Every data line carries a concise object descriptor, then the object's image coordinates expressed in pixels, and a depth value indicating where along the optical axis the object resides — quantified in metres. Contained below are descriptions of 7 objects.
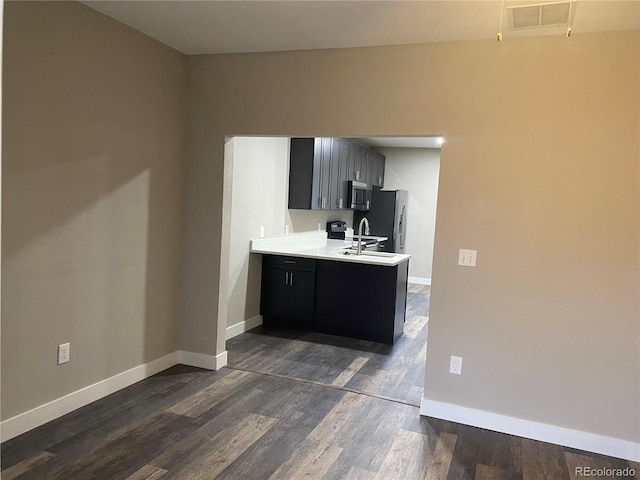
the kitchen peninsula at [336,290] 4.73
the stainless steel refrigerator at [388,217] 7.95
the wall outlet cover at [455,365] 3.20
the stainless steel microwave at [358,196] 6.87
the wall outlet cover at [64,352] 2.93
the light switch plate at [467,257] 3.14
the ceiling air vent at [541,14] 2.23
